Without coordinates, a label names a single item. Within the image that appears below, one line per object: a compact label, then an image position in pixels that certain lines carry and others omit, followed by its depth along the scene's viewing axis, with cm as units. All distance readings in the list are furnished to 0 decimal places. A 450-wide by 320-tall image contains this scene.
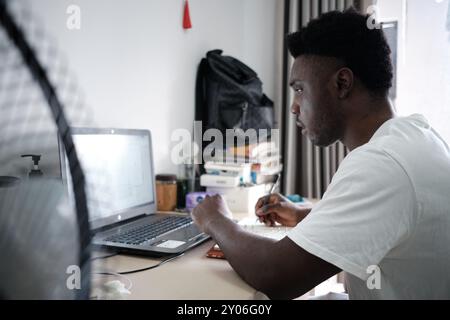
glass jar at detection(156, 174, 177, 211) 146
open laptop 93
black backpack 185
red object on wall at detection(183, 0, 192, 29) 170
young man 63
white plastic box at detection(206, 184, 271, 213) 155
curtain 220
